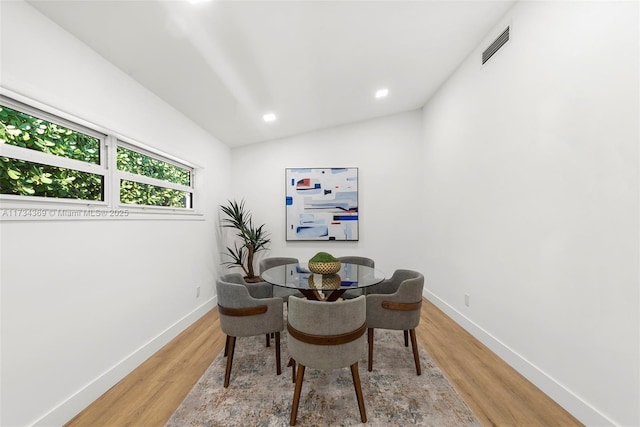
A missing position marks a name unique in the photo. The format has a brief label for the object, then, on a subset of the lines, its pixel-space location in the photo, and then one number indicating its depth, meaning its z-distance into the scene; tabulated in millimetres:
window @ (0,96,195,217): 1567
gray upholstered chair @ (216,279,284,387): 2111
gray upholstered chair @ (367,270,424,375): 2266
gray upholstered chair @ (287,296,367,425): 1682
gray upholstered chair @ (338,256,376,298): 3502
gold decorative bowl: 2494
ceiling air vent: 2490
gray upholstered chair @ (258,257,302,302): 3079
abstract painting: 4656
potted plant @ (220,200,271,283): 4160
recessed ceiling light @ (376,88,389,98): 3654
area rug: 1742
